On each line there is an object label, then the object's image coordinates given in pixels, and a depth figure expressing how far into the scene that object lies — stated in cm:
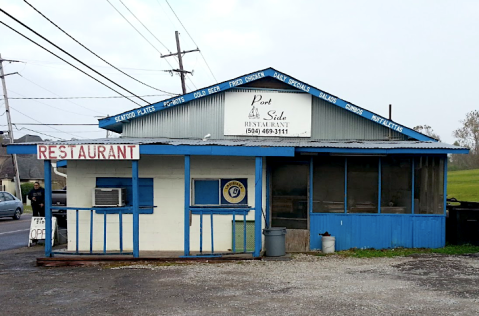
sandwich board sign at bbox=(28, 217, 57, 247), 1533
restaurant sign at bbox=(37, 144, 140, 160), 1126
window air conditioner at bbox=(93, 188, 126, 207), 1248
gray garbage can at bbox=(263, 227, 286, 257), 1202
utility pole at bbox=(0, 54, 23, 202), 3316
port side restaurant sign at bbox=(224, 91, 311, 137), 1397
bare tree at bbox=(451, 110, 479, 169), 5581
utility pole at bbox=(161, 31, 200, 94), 2767
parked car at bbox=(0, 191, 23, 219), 2605
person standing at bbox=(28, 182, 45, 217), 1669
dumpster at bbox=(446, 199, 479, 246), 1296
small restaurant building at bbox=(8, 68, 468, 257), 1263
